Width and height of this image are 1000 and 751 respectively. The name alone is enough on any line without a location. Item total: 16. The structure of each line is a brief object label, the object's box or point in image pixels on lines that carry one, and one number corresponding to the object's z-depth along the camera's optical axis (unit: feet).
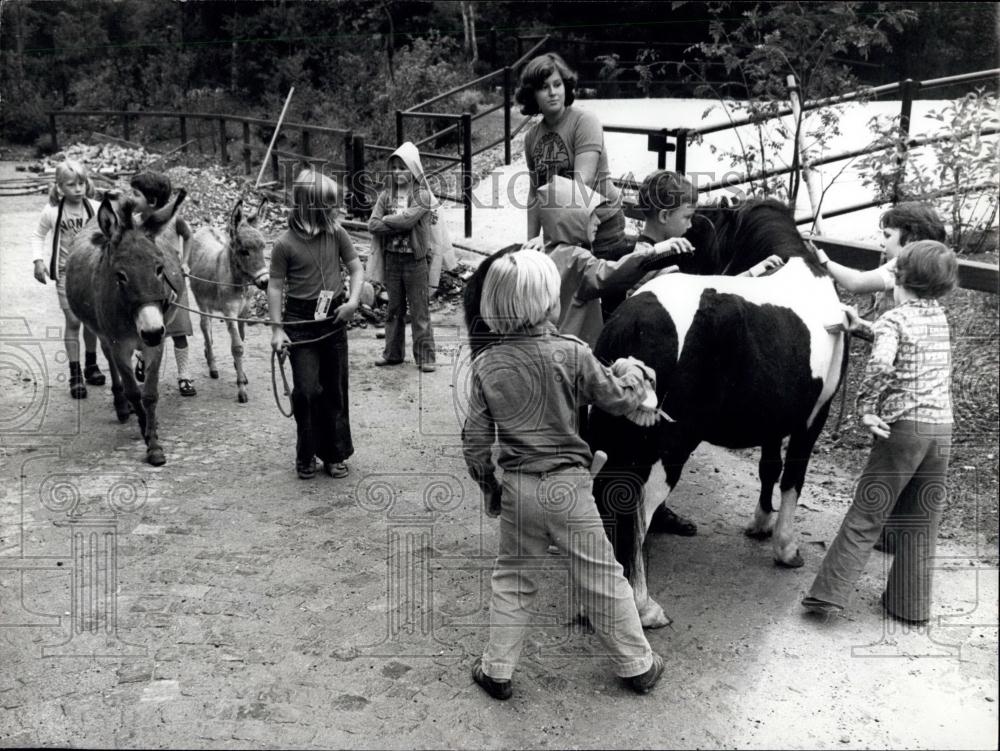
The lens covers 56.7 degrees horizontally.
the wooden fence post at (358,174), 34.86
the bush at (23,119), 63.16
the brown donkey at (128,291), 17.22
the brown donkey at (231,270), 21.45
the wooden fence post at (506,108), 37.58
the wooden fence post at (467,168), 32.81
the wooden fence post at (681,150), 23.16
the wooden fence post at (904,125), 22.61
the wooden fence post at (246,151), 47.02
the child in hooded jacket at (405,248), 22.30
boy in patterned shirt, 11.48
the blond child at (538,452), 10.18
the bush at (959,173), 20.54
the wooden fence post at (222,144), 48.19
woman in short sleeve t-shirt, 15.37
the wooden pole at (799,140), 23.36
